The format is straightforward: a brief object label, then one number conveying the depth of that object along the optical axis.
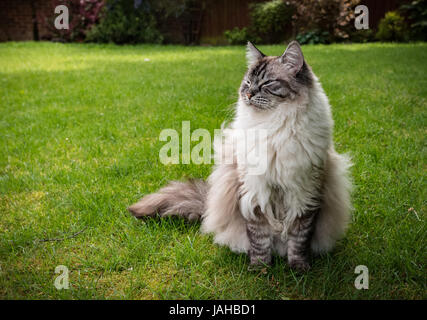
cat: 1.76
